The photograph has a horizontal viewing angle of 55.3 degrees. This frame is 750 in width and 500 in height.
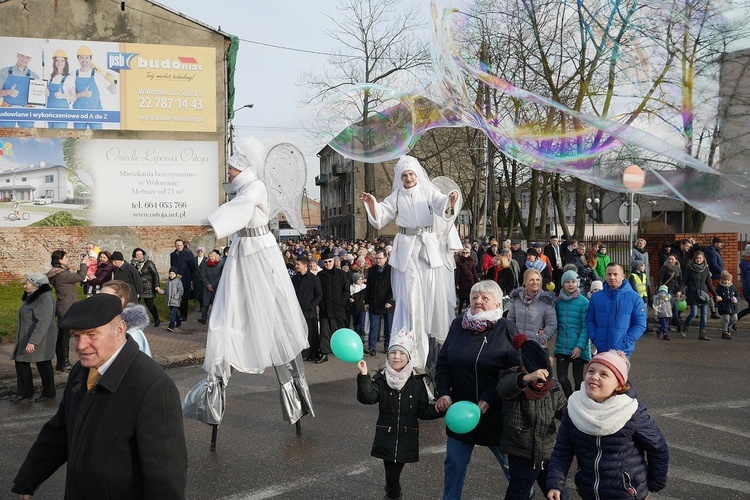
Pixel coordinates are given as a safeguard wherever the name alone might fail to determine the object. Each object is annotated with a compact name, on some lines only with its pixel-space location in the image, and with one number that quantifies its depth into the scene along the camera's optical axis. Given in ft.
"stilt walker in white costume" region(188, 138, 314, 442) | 21.40
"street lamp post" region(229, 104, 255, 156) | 137.28
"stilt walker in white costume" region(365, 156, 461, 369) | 25.32
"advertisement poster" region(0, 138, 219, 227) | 78.18
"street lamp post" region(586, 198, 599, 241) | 184.77
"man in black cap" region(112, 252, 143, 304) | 42.19
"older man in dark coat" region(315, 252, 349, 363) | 39.60
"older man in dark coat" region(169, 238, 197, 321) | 51.90
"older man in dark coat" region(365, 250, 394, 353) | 37.99
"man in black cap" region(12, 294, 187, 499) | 9.21
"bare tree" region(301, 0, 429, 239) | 32.53
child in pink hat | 12.12
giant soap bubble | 21.48
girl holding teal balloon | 15.92
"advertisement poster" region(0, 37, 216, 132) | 77.71
